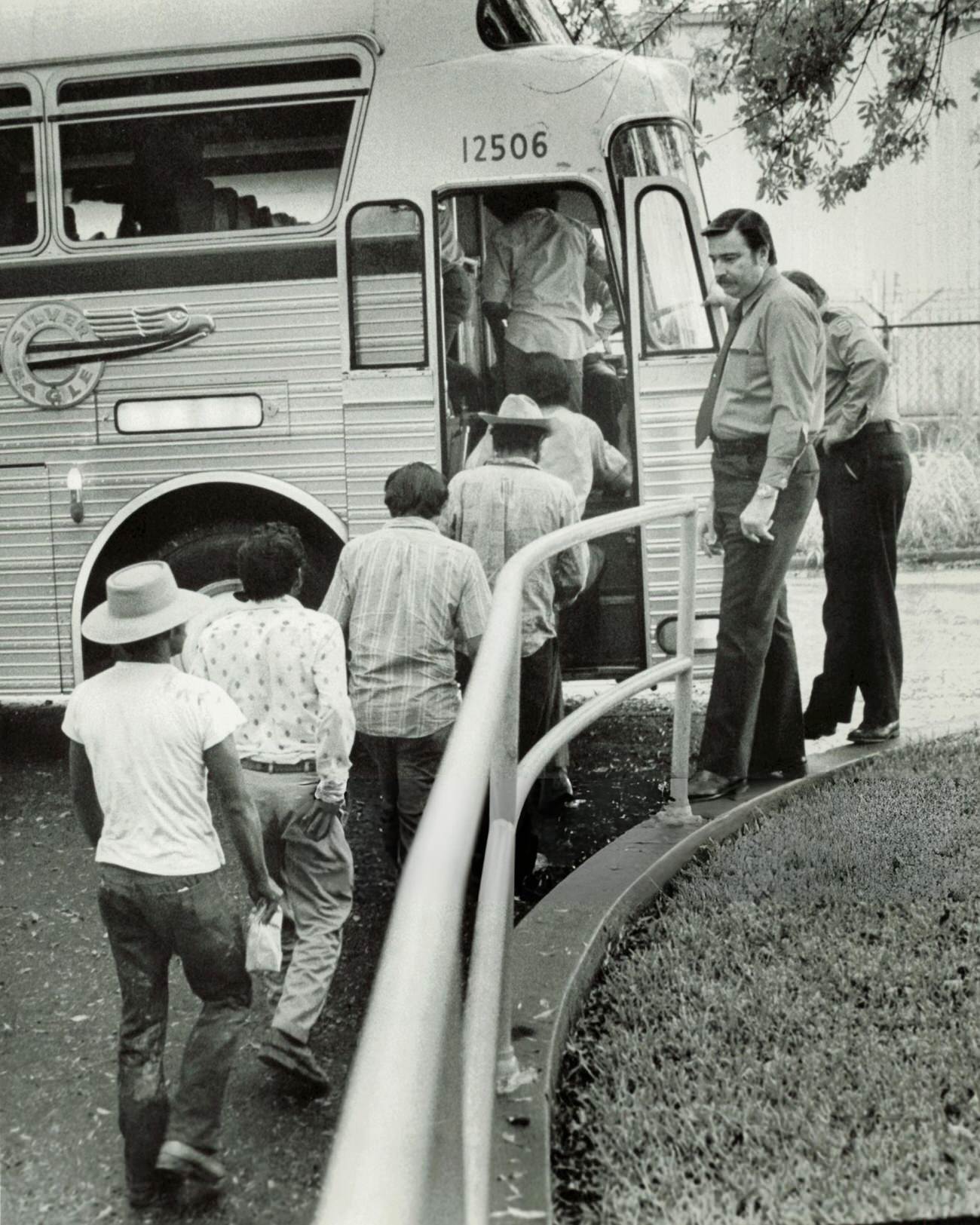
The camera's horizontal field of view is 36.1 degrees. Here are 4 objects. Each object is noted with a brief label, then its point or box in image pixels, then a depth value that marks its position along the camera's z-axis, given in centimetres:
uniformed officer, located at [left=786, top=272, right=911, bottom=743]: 475
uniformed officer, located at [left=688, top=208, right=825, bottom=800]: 405
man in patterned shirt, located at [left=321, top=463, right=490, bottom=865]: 334
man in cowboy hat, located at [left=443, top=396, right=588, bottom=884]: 389
